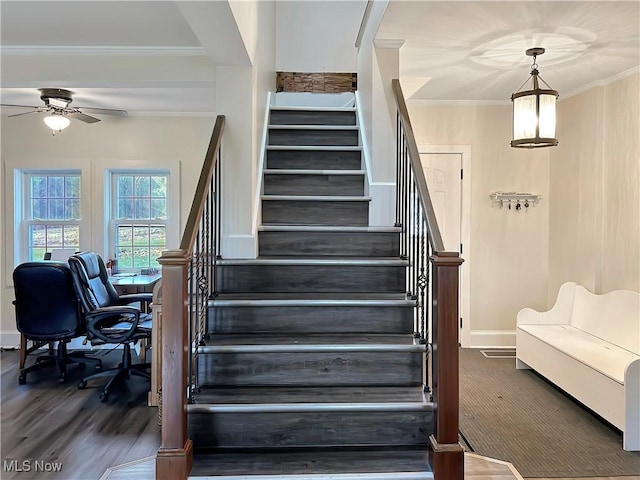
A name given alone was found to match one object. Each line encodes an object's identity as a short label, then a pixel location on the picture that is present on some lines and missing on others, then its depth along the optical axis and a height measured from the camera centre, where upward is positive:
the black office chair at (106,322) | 3.79 -0.75
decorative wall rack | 4.88 +0.36
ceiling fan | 4.24 +1.12
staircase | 2.16 -0.67
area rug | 2.65 -1.26
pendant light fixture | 3.21 +0.80
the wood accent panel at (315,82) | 5.22 +1.66
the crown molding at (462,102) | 4.84 +1.33
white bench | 2.85 -0.85
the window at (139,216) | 5.51 +0.18
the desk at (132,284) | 4.53 -0.49
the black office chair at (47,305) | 3.88 -0.61
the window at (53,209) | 5.46 +0.25
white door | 4.89 +0.52
